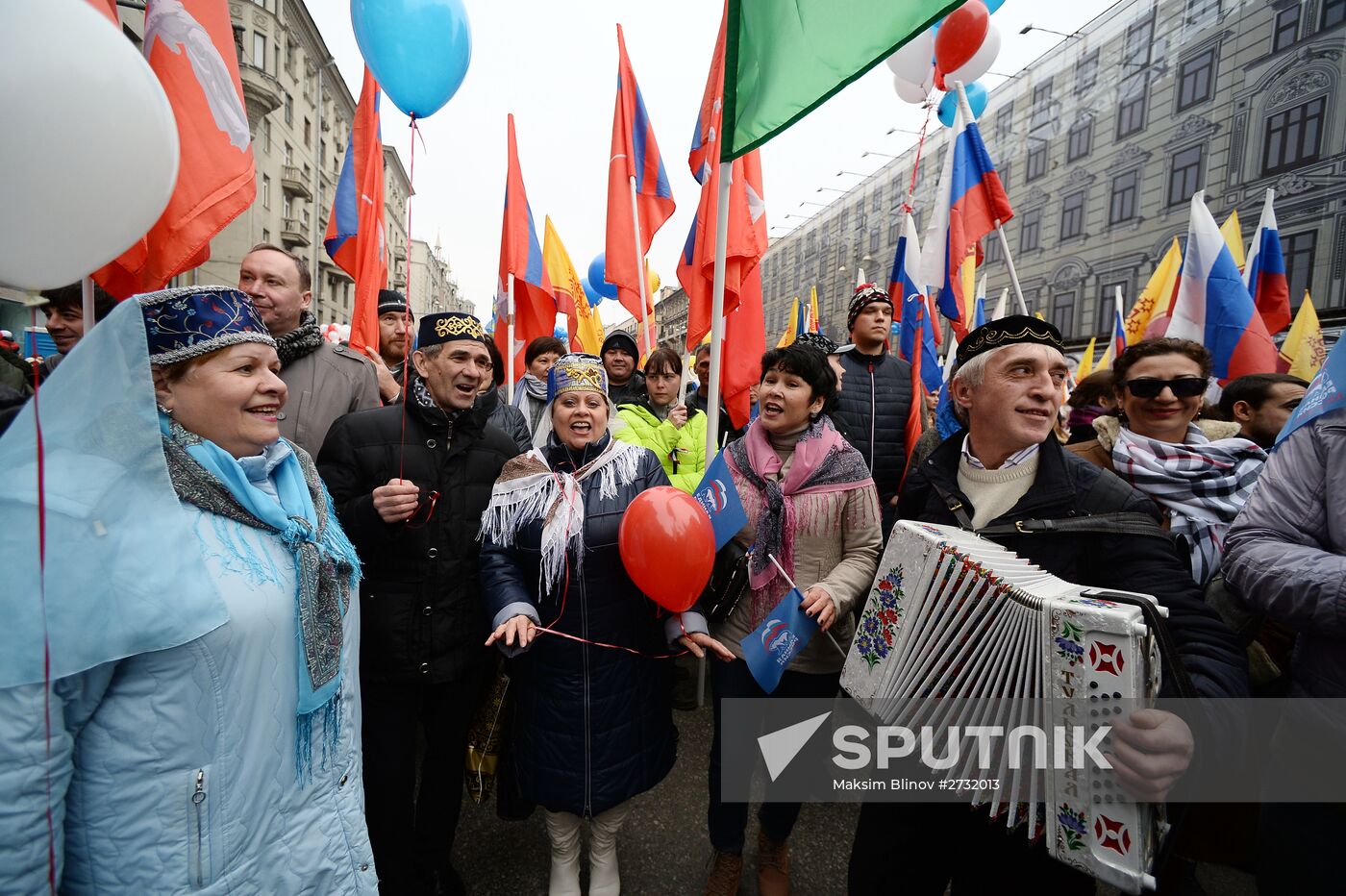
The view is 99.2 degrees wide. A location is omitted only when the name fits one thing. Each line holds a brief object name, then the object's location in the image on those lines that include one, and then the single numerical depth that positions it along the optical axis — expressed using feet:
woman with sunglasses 7.24
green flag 6.03
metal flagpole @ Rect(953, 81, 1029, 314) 13.43
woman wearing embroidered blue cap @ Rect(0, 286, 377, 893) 3.52
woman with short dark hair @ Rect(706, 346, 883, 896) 7.99
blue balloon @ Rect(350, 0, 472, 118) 8.64
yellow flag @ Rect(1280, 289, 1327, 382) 19.76
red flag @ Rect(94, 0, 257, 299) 7.73
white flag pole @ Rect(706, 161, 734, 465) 8.99
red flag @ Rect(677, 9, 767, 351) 10.98
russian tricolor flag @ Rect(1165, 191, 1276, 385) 14.96
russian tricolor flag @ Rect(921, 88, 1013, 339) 13.66
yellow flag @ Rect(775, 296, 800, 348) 36.14
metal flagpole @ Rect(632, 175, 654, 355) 12.98
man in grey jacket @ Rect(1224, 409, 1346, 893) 4.67
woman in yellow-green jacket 13.56
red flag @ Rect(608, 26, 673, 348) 13.91
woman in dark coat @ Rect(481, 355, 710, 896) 7.38
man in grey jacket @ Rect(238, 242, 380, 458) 8.82
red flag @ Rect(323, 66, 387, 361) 12.66
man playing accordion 5.16
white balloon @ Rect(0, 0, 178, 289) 3.01
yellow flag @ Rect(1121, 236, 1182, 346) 22.20
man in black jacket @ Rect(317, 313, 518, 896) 7.36
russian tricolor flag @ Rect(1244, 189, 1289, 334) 19.01
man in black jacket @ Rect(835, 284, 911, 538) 12.56
